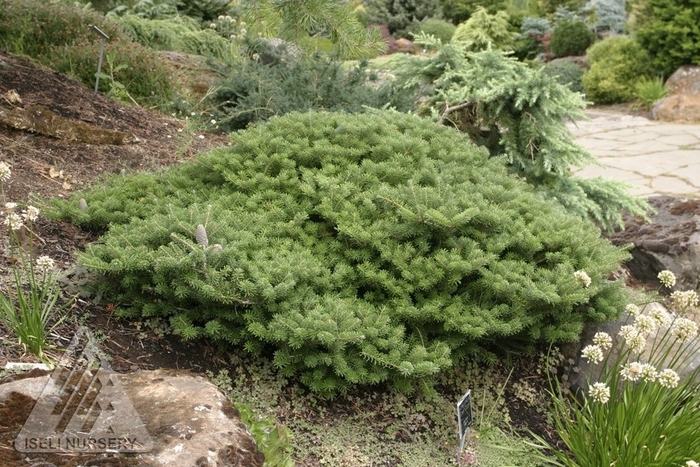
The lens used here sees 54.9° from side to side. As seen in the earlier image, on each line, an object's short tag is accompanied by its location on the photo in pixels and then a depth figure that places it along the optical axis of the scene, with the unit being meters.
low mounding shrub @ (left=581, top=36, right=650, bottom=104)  11.35
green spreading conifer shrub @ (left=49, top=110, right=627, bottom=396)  2.63
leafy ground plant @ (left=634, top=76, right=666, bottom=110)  10.78
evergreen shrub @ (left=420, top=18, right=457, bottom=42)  16.56
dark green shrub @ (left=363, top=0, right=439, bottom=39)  18.66
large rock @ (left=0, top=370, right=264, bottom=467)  1.85
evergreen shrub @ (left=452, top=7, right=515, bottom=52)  13.36
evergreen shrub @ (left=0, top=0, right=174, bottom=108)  6.02
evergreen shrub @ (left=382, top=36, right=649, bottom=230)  4.63
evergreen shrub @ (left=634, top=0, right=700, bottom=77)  10.46
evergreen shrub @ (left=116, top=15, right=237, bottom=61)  8.65
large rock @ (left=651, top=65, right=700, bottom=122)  10.19
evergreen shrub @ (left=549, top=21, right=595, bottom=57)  14.23
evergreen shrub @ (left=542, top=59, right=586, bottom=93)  12.30
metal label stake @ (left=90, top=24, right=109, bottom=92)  5.03
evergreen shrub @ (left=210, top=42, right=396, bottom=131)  5.57
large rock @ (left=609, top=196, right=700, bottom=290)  4.56
